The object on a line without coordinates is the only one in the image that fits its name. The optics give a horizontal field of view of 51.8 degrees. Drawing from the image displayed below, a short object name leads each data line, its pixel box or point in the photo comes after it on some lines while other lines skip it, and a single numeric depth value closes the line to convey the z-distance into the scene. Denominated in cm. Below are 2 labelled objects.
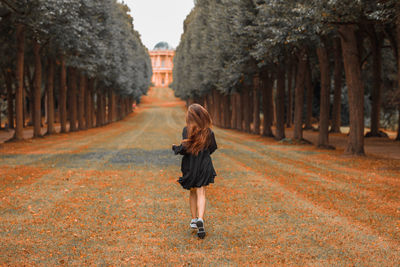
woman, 642
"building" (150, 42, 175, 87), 16788
